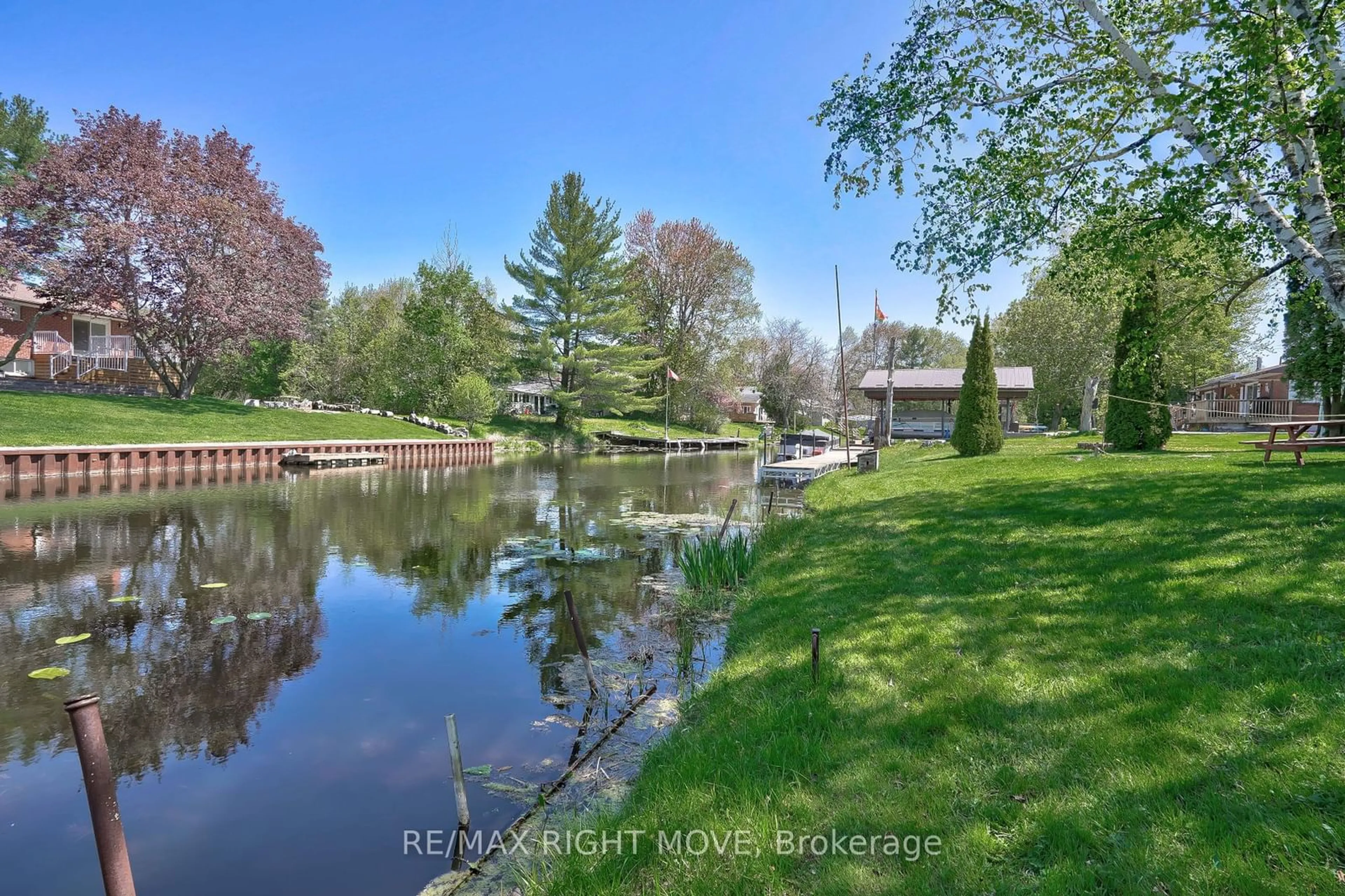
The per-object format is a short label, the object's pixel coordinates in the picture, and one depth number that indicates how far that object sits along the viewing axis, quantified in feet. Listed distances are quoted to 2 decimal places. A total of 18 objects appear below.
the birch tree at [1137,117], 19.79
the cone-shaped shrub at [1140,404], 51.34
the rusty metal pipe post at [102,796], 7.11
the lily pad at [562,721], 17.84
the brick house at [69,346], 99.86
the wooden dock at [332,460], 83.30
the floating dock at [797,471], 70.74
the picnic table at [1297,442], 33.96
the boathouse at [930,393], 105.60
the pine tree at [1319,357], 51.37
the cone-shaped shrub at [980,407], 62.69
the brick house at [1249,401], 88.43
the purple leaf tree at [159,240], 83.56
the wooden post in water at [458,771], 12.39
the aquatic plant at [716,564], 29.25
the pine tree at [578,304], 147.84
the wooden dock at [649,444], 154.51
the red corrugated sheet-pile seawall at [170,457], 59.36
